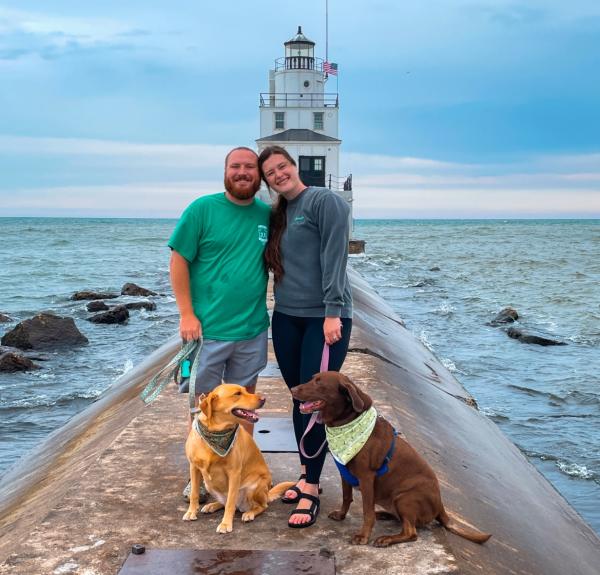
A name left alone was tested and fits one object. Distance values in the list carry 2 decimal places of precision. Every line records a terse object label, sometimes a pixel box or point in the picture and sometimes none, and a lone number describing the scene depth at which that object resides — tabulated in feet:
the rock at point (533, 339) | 59.31
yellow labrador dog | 13.55
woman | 14.34
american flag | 168.25
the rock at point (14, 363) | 47.39
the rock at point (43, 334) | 55.77
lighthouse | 156.97
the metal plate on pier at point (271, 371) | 26.76
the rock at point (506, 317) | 71.36
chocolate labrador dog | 13.30
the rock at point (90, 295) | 92.68
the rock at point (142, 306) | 79.71
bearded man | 14.70
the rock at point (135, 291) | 95.40
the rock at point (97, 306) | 79.71
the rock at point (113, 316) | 70.59
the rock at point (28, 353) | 51.60
